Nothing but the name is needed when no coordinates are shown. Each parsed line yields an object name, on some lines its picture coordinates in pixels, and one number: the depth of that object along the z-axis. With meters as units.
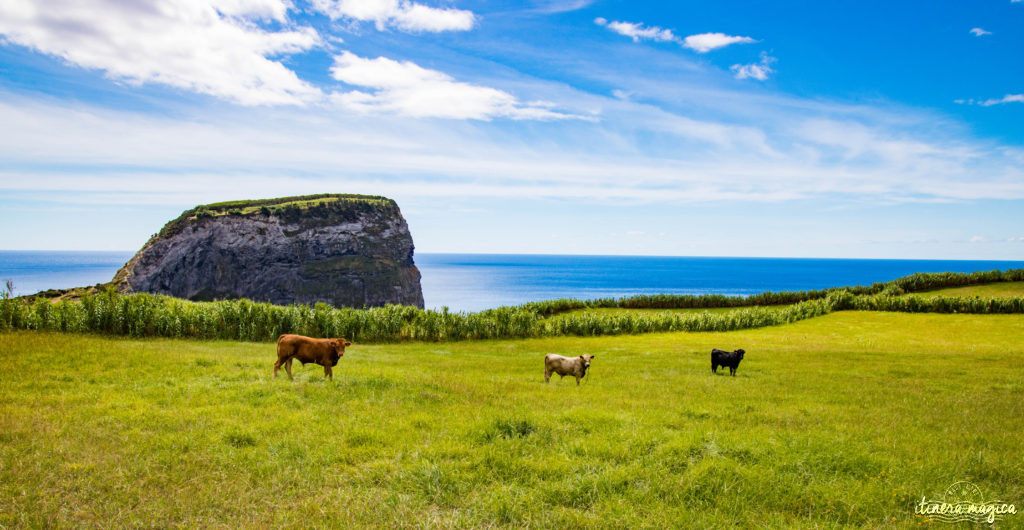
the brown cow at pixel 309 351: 12.80
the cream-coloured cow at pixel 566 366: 14.90
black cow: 18.08
